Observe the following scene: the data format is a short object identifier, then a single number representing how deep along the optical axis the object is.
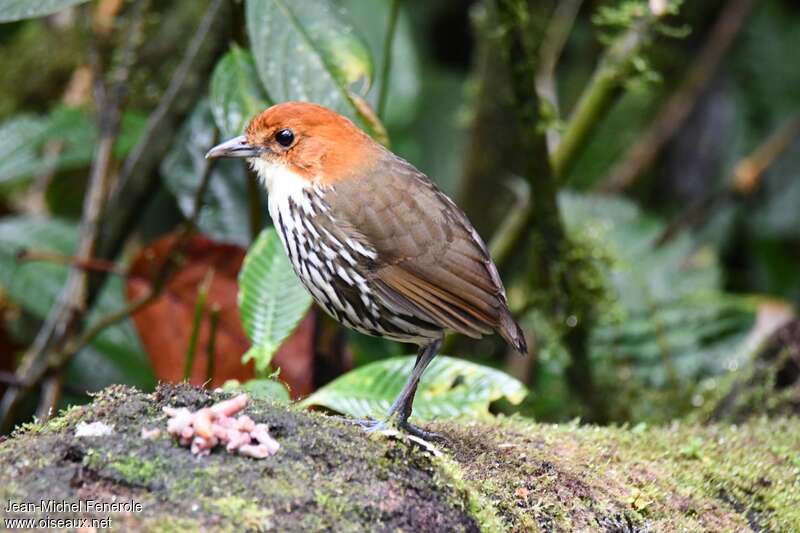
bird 5.82
